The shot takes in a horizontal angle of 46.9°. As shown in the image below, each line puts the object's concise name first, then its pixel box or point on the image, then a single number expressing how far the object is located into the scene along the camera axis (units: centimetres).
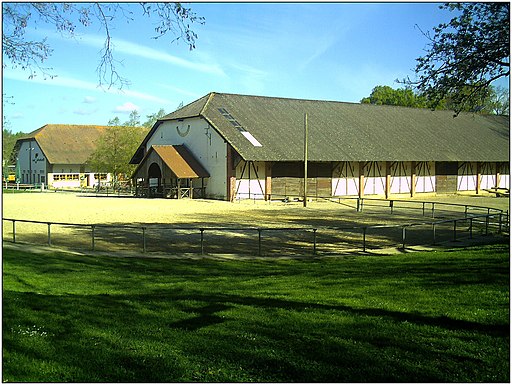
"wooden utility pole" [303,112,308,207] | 3612
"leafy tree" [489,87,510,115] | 6319
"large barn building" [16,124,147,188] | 6762
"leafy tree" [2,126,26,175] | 6133
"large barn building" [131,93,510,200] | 4078
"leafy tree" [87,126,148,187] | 5616
